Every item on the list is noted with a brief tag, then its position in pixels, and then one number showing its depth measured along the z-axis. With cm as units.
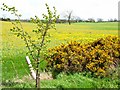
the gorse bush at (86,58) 530
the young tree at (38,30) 386
